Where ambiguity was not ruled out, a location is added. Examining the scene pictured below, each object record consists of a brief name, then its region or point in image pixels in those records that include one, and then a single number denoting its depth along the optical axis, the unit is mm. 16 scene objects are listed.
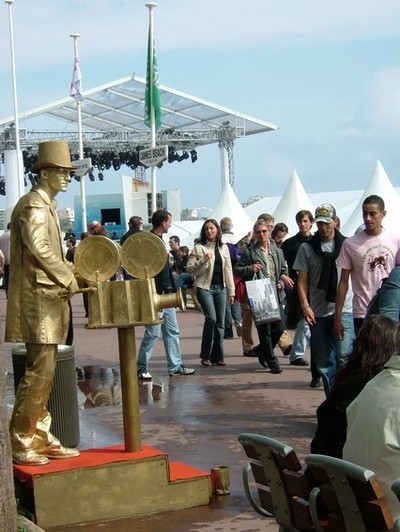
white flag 36750
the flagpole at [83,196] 43262
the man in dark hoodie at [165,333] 11125
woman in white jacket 12461
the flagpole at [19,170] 42475
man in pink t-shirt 8648
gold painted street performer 6133
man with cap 9453
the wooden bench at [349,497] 4062
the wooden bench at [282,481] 4590
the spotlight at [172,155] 69588
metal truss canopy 60094
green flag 28109
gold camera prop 6281
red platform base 5945
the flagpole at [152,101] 28047
